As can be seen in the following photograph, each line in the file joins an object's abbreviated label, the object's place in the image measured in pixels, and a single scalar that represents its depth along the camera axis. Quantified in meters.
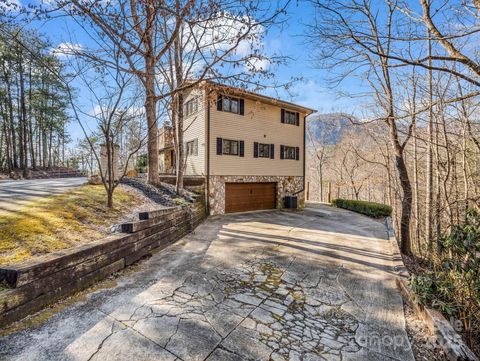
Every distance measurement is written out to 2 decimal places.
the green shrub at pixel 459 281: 3.11
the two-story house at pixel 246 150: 11.44
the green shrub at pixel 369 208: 12.67
